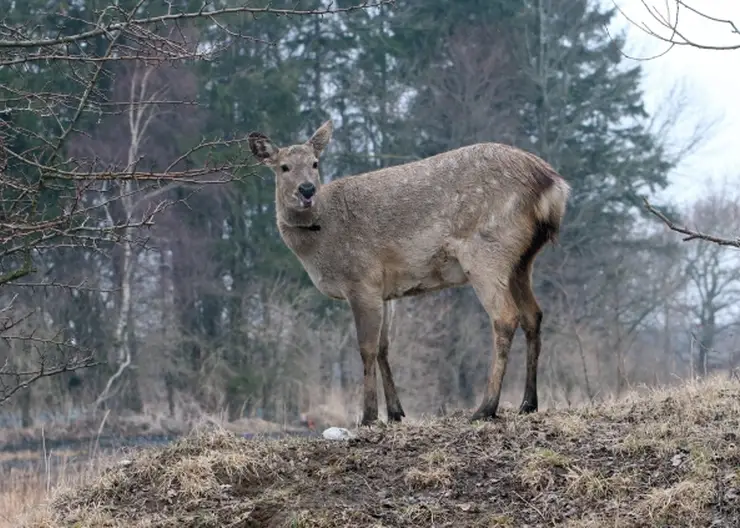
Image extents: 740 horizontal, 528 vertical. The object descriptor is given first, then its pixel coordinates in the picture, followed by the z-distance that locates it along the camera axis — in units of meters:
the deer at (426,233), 18.16
